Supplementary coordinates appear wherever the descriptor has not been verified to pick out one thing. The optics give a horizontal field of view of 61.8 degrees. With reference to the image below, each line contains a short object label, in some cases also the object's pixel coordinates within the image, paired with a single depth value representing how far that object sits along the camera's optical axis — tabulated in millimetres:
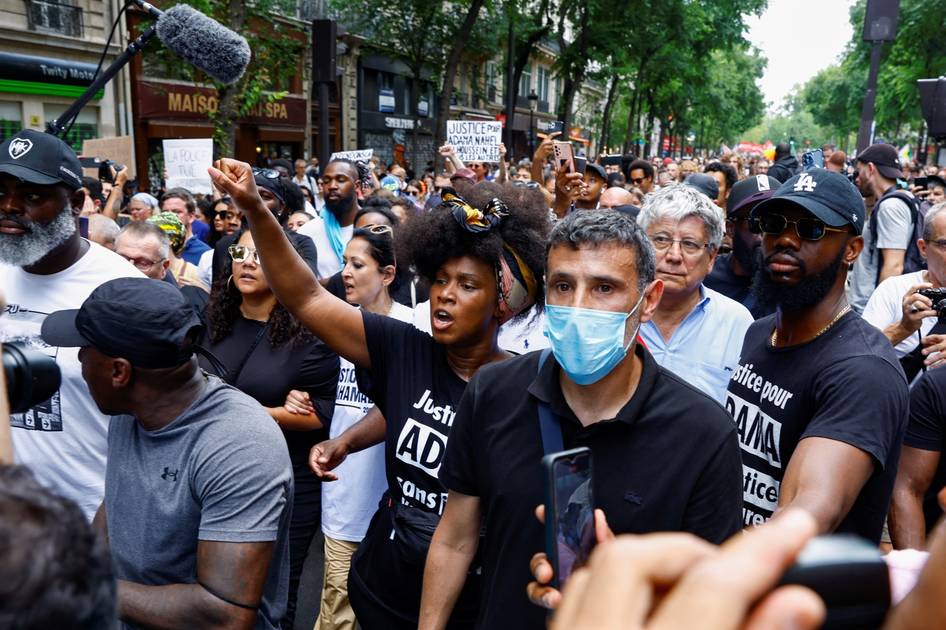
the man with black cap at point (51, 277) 3072
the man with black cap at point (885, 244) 6242
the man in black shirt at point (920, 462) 2807
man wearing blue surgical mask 1981
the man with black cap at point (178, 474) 2199
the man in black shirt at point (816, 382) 2254
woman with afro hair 2750
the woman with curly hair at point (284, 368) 3806
